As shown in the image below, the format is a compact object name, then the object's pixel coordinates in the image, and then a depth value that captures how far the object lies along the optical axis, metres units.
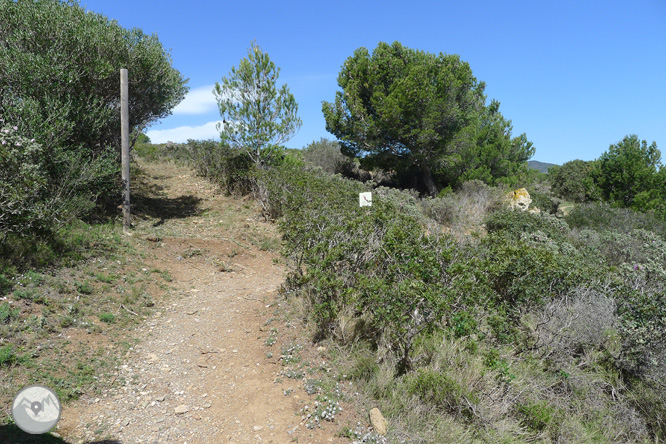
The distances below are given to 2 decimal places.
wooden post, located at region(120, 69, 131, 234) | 8.86
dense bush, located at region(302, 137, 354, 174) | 21.03
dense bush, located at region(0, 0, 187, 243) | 6.26
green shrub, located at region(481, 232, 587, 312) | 4.96
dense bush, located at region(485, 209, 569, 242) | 11.21
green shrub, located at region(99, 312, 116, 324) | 5.14
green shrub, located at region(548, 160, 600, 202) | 28.88
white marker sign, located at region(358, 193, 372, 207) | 7.39
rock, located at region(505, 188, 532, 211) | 16.25
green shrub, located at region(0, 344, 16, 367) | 3.77
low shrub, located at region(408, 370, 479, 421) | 3.50
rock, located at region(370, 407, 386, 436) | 3.35
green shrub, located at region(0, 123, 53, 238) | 5.76
